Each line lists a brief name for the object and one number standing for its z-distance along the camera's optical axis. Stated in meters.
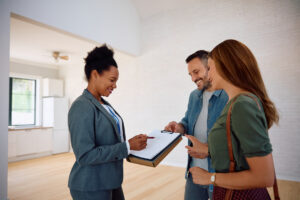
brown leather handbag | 0.68
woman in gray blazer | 1.01
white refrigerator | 6.16
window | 5.97
